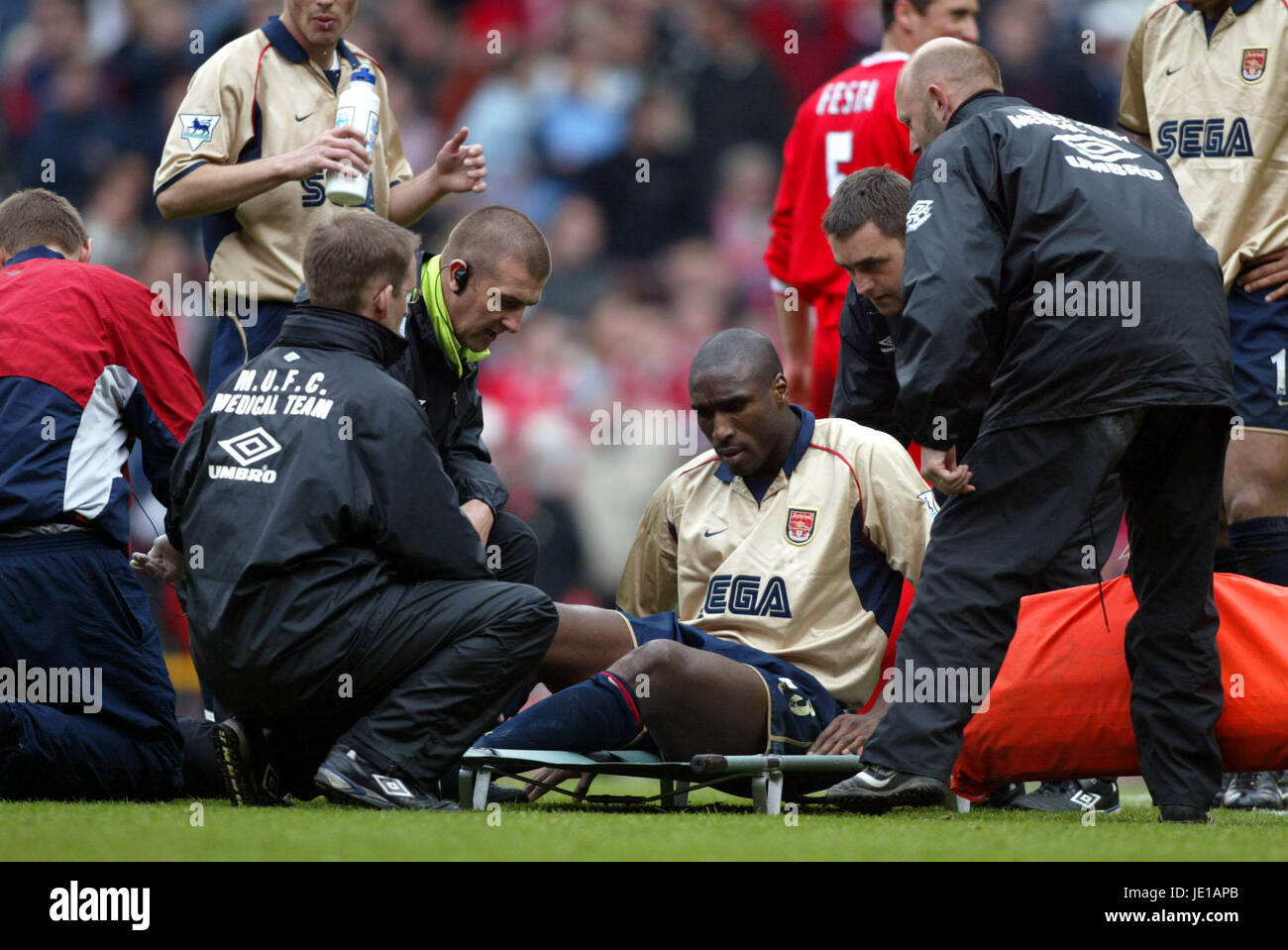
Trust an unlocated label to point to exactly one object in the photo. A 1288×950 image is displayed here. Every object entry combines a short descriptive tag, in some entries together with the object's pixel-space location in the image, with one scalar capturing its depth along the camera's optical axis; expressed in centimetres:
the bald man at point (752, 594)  866
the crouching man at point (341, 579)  782
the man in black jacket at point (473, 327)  977
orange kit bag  839
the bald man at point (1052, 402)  775
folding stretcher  836
